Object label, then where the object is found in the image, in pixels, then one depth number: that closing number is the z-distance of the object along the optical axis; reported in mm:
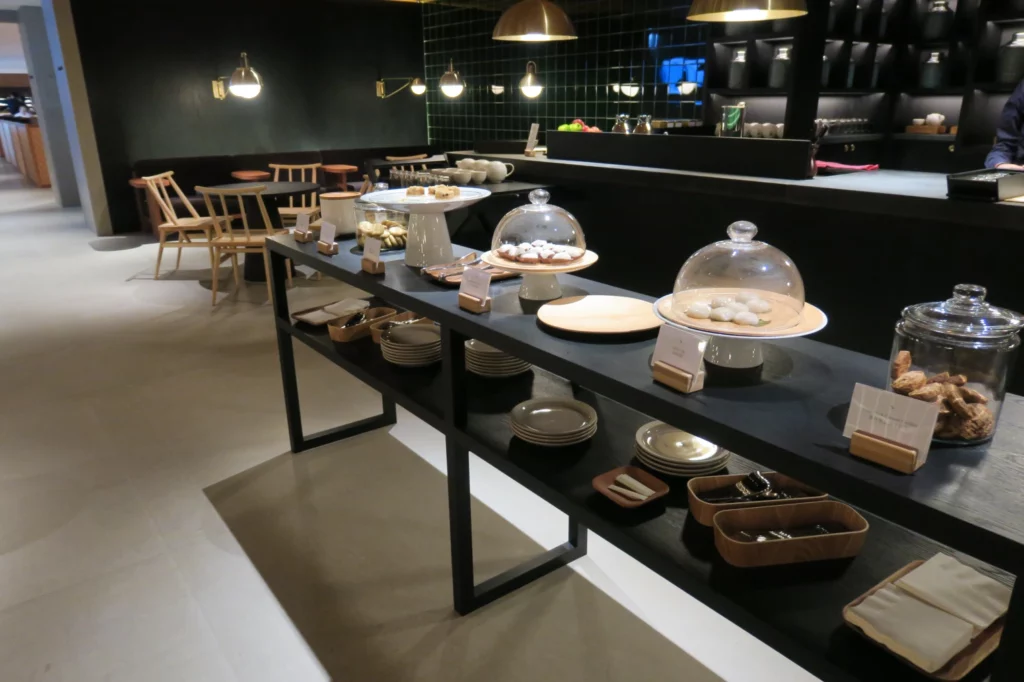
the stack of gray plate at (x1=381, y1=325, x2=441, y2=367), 2162
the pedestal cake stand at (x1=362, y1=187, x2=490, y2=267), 2125
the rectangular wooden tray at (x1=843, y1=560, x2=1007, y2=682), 972
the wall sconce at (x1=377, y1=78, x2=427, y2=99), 8859
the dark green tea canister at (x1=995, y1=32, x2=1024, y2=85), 4273
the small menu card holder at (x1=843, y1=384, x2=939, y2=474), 933
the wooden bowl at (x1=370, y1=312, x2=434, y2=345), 2410
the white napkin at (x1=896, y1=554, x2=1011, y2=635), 1062
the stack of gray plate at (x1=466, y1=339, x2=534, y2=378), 2037
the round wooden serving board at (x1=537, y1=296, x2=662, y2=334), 1494
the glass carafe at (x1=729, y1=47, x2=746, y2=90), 5375
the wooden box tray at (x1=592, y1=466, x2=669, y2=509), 1375
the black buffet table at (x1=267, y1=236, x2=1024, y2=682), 905
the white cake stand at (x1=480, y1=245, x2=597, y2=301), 1741
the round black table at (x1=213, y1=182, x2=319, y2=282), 5562
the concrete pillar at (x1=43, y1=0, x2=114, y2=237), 7035
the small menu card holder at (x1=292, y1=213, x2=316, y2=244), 2586
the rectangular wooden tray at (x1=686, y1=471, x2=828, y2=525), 1320
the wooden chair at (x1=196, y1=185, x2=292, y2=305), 5094
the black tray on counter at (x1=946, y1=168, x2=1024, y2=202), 2475
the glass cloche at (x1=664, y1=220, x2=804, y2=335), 1358
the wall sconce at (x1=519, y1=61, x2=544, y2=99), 6980
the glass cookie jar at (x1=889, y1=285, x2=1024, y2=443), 1013
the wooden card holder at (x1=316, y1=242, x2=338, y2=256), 2354
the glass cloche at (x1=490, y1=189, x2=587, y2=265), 1912
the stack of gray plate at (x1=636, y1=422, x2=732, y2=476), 1501
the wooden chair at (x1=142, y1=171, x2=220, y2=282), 5535
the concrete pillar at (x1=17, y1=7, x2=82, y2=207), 8766
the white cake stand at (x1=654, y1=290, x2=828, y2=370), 1219
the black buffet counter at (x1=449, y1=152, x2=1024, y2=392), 2646
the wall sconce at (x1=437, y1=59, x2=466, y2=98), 7473
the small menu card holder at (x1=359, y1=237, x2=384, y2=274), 2042
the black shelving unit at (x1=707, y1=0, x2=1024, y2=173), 4547
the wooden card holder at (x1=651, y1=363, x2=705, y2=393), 1188
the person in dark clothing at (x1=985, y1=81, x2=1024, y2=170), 3773
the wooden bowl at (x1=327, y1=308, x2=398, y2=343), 2436
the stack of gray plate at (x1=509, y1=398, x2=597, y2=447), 1627
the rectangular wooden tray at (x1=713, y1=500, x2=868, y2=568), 1218
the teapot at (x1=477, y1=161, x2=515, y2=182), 3982
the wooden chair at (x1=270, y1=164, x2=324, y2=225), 5902
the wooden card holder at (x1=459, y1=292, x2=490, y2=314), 1647
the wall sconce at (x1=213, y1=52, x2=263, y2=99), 6328
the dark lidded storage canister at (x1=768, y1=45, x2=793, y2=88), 5004
